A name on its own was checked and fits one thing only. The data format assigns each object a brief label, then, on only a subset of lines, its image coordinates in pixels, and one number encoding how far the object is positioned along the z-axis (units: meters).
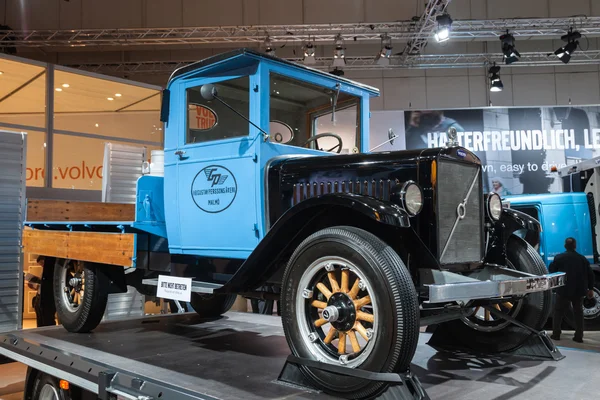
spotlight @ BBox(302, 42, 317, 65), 10.77
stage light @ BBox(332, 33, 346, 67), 10.84
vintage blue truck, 2.40
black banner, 10.92
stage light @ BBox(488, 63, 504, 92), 11.70
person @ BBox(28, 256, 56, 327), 4.76
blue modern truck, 8.49
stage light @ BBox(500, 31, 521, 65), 10.24
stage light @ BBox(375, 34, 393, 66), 10.76
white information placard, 3.26
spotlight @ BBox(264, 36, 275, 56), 10.62
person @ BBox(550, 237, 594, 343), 7.14
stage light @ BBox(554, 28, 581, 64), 10.25
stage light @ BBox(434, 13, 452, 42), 9.40
